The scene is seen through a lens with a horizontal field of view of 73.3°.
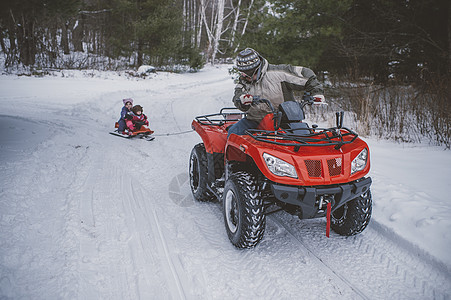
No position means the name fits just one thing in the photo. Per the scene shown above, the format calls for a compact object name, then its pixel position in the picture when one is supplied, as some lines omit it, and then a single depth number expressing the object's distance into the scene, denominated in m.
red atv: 2.38
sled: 6.68
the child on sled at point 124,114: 6.94
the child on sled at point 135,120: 6.89
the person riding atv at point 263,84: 3.28
